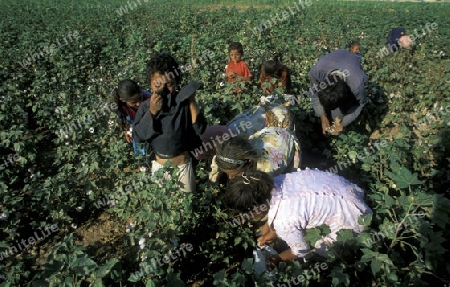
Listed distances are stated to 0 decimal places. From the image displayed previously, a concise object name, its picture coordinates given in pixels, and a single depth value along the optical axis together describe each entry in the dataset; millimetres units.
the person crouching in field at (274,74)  4211
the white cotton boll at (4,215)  3157
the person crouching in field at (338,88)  3527
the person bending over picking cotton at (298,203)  2074
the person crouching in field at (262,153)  2496
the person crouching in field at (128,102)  3203
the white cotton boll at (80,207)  3479
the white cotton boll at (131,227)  2856
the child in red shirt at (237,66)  4887
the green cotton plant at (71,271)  1811
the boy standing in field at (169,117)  2641
